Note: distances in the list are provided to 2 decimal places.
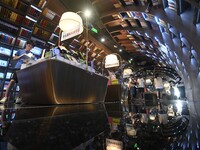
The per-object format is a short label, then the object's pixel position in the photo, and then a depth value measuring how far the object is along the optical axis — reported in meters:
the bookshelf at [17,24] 3.74
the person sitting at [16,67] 2.56
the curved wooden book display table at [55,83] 1.57
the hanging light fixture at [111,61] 4.33
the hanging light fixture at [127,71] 9.01
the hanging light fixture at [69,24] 2.41
